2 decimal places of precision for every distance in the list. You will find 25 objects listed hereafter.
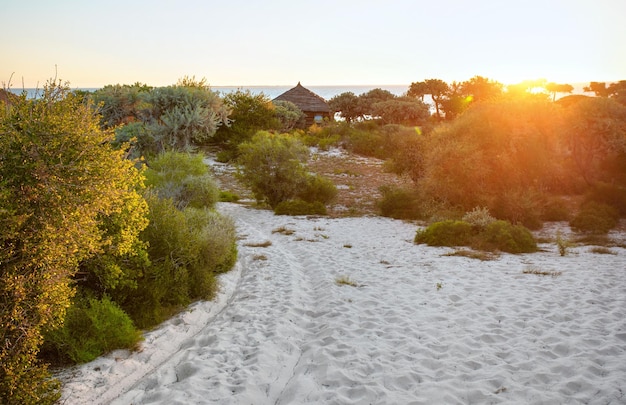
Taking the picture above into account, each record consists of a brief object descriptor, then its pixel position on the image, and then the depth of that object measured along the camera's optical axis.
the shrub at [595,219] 13.95
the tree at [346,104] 56.69
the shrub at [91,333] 5.37
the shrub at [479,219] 12.96
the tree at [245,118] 28.14
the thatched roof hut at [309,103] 47.91
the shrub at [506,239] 11.70
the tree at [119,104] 18.19
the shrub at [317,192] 17.81
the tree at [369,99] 55.71
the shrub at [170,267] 6.77
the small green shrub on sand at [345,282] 8.89
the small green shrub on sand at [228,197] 18.72
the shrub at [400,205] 16.41
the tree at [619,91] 31.27
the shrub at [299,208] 16.48
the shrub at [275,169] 16.97
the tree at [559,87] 51.41
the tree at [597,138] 17.91
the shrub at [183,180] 12.09
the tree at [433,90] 56.78
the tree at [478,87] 54.28
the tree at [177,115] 16.73
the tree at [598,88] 45.58
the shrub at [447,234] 12.28
